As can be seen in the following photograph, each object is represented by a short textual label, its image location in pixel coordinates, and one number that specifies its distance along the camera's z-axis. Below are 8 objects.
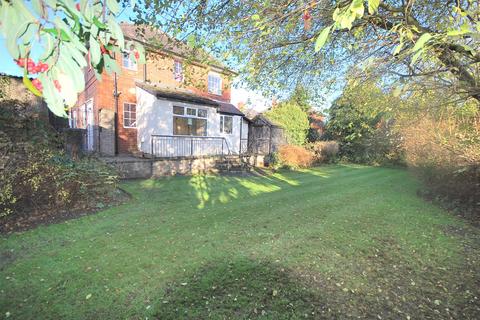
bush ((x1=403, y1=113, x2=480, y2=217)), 6.62
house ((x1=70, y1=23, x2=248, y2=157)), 12.88
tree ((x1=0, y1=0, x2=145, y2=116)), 0.83
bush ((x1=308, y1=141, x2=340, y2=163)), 18.81
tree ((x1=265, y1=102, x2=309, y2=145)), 21.19
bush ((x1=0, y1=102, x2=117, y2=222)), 4.96
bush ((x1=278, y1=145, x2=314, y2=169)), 15.53
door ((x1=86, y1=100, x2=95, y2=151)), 14.02
